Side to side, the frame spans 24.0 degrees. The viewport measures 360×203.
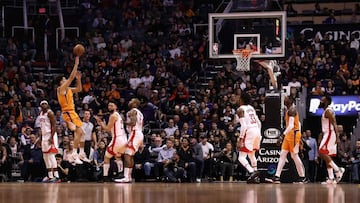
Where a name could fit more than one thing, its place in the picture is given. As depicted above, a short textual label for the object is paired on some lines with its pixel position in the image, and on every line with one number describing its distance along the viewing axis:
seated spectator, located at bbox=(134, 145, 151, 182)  21.16
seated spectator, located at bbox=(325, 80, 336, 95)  23.25
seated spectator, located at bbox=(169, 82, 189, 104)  25.00
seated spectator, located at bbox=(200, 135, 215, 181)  21.36
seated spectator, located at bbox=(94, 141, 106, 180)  21.22
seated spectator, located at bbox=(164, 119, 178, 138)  22.66
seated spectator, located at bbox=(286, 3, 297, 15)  30.34
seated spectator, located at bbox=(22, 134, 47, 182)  21.55
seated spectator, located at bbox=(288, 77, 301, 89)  23.65
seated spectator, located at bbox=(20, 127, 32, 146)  22.35
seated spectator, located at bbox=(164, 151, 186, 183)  20.86
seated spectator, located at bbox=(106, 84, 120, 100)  25.08
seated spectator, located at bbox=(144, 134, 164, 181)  21.14
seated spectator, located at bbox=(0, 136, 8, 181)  21.69
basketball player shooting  17.14
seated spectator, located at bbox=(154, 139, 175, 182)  21.02
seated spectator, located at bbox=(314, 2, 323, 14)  29.97
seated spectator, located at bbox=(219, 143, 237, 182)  21.18
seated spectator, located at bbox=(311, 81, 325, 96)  22.94
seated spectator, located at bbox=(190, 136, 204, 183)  21.08
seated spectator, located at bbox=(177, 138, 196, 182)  20.92
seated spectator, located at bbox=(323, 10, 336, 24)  28.34
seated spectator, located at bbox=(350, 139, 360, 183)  20.77
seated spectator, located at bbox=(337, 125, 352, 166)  21.22
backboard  19.31
